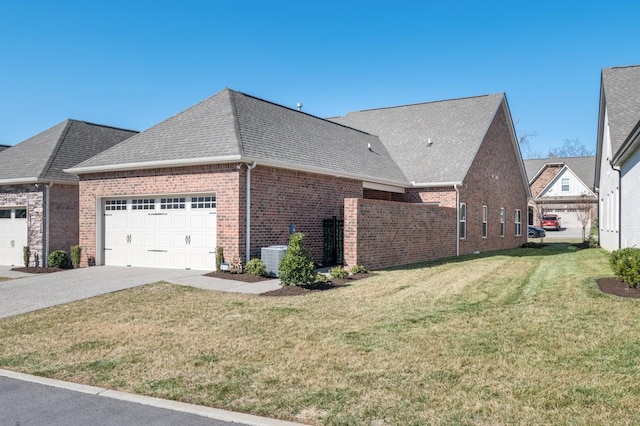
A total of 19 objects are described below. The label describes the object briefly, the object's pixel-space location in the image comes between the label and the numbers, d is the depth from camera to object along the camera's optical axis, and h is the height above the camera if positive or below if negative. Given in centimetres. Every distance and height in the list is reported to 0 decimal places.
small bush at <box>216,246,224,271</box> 1463 -119
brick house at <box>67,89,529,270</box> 1514 +90
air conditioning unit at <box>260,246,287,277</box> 1430 -115
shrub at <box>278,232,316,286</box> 1213 -116
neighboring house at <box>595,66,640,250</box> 1538 +209
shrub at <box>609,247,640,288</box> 1037 -97
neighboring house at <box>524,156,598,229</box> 5372 +331
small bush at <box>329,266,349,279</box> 1395 -153
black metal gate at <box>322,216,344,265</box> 1778 -80
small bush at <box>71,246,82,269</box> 1775 -136
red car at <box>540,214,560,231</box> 5109 -36
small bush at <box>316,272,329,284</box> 1292 -156
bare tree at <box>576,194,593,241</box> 3893 +96
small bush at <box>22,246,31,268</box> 1914 -146
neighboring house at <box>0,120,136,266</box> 1925 +57
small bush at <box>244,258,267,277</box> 1412 -141
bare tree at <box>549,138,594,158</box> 7583 +991
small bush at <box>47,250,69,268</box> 1828 -155
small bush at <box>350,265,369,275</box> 1518 -156
